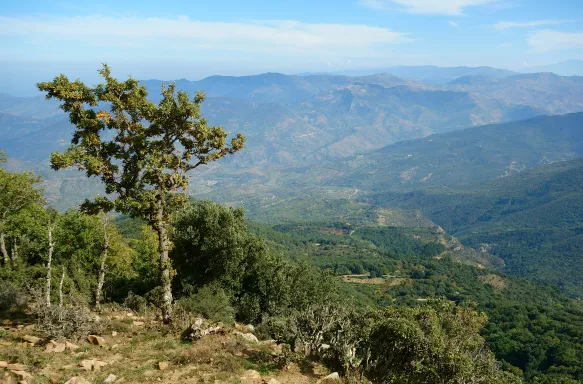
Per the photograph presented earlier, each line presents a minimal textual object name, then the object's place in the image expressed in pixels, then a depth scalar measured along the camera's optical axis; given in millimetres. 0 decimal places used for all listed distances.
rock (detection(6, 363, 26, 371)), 12859
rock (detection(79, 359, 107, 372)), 13885
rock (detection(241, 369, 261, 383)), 13895
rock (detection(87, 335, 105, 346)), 16531
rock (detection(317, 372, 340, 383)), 14260
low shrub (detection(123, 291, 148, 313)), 24109
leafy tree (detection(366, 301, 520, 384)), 14680
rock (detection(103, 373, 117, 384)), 12830
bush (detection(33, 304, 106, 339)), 16109
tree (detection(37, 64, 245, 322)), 16812
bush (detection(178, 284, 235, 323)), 24056
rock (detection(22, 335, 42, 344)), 16062
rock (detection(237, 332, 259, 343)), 18819
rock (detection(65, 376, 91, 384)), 12266
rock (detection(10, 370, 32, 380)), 12352
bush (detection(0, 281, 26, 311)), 21125
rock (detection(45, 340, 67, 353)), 15062
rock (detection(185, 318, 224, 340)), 17250
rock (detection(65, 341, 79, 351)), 15547
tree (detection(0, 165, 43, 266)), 27797
